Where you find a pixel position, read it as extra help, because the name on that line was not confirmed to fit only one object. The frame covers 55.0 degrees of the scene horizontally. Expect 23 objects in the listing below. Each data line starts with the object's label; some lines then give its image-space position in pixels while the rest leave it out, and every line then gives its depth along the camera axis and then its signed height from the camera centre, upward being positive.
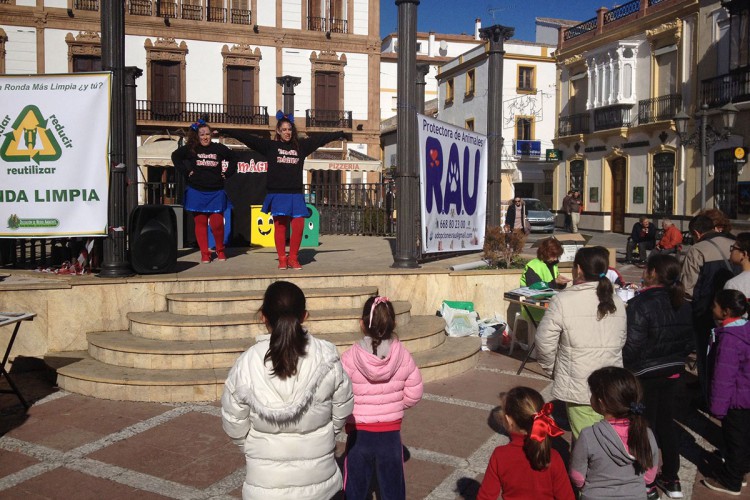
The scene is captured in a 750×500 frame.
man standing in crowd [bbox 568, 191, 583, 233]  27.83 +0.44
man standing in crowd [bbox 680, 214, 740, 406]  6.00 -0.44
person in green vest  7.70 -0.53
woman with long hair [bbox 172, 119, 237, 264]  9.08 +0.59
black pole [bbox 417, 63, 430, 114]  14.92 +3.05
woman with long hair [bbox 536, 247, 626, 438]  4.30 -0.69
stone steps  6.23 -1.20
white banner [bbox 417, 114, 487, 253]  9.28 +0.47
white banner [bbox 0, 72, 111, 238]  7.52 +0.66
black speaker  7.78 -0.24
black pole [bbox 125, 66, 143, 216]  9.95 +1.34
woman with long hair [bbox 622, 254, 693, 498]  4.48 -0.79
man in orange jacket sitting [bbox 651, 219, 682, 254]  14.92 -0.38
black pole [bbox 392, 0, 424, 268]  8.80 +1.08
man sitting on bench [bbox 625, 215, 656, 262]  17.78 -0.38
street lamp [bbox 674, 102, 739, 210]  15.22 +2.24
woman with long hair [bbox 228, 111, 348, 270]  8.30 +0.52
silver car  28.17 -0.03
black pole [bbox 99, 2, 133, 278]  7.54 +0.78
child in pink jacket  3.76 -0.99
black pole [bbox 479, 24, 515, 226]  11.47 +1.60
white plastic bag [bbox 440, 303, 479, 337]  8.20 -1.18
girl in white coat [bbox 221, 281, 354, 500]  2.93 -0.77
